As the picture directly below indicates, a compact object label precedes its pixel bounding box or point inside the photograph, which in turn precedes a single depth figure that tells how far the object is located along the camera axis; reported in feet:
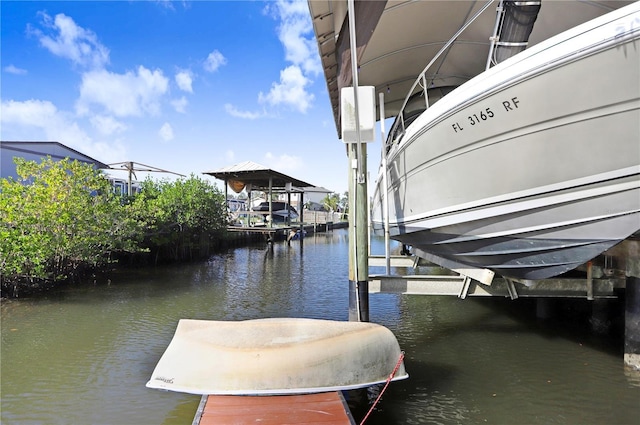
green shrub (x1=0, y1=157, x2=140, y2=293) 27.81
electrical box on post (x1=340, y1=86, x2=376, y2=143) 15.07
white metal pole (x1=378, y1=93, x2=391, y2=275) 17.98
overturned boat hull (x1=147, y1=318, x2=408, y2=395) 11.08
